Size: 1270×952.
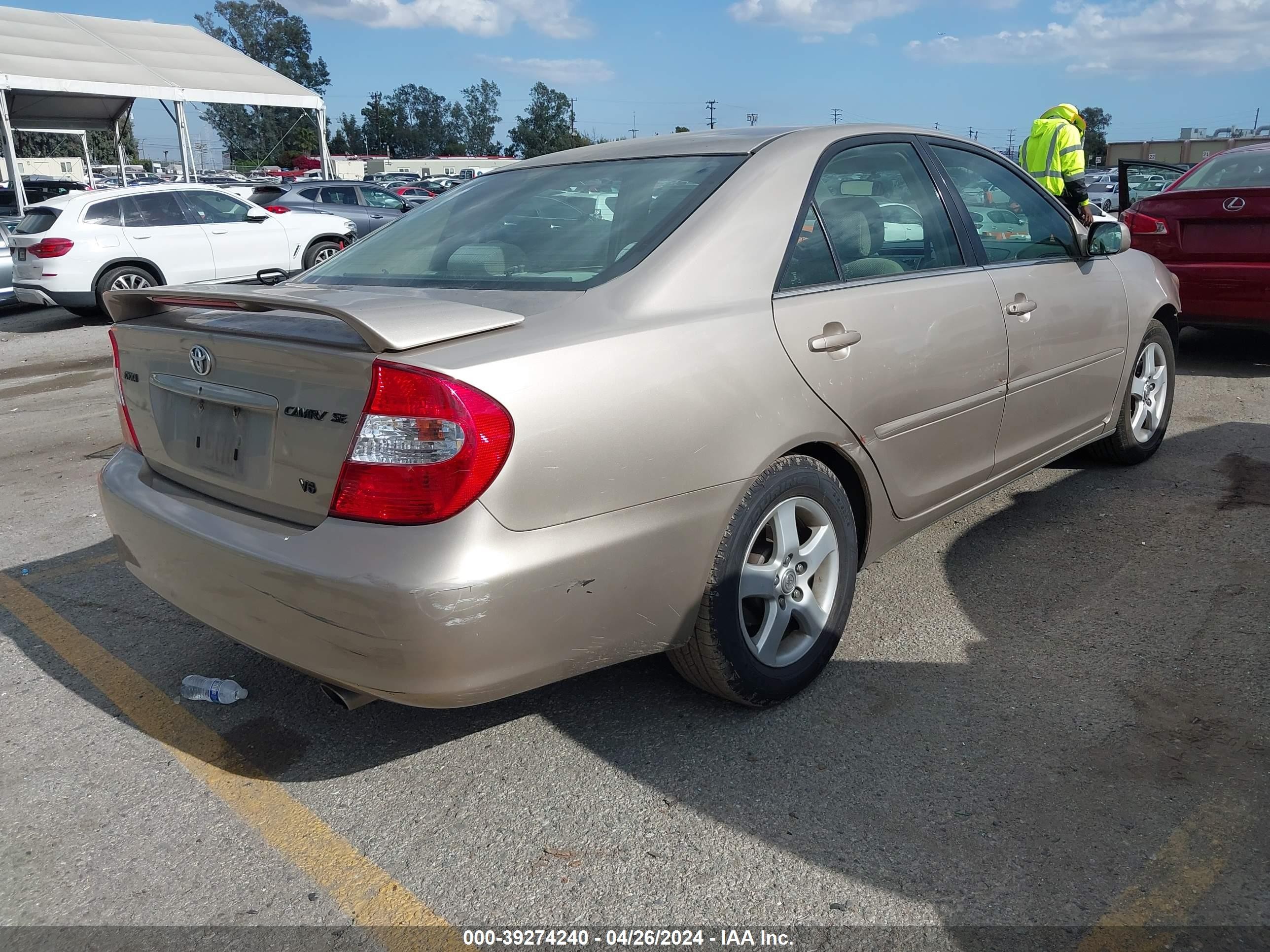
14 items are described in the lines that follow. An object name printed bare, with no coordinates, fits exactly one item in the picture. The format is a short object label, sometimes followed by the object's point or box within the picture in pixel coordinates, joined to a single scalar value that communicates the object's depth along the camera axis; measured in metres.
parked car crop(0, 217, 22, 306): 12.63
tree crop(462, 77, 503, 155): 142.88
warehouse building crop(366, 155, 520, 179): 83.12
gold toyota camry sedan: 2.12
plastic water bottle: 3.02
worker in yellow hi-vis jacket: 8.58
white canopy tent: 18.56
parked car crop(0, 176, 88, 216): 20.56
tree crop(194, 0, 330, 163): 111.31
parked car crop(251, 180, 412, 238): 17.09
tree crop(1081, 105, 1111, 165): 87.00
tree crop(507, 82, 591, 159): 125.06
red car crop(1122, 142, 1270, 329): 6.59
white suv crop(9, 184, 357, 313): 11.45
